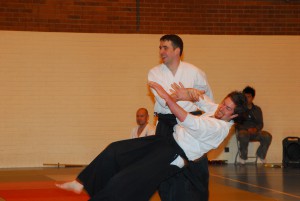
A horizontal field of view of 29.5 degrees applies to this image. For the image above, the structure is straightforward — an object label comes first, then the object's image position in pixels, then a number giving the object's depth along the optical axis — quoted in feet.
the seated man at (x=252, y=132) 38.14
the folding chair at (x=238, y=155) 39.08
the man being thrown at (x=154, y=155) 15.37
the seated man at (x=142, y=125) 29.30
